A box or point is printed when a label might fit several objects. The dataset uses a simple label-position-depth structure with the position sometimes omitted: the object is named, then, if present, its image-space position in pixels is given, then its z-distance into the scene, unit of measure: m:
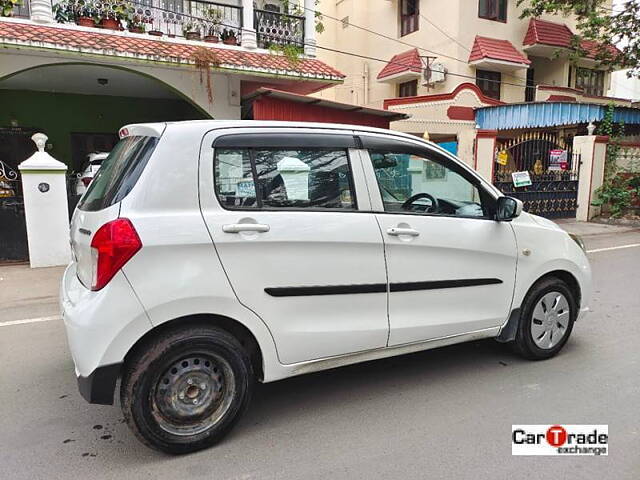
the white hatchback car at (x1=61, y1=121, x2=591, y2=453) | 2.47
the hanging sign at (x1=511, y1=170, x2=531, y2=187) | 12.05
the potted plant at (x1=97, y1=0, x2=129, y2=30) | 9.59
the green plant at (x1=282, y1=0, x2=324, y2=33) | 11.68
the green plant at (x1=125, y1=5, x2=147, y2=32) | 9.90
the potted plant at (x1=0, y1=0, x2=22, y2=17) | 5.43
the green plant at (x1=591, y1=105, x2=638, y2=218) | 12.69
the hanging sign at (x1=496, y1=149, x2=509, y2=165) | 12.79
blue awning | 14.38
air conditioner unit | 17.20
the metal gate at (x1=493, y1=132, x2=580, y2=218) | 12.49
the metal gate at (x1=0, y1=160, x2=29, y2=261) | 7.46
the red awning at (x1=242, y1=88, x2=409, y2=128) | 9.85
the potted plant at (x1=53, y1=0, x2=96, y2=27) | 9.43
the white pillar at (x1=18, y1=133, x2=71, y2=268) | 7.14
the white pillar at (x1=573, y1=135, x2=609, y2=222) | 12.58
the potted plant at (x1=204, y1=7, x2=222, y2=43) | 10.70
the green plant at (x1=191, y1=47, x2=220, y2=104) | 9.68
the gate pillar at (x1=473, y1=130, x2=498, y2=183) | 12.29
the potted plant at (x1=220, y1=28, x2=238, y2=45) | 10.74
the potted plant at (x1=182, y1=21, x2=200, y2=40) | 10.46
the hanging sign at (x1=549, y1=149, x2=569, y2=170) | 12.86
